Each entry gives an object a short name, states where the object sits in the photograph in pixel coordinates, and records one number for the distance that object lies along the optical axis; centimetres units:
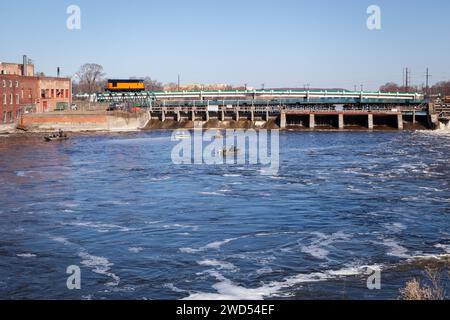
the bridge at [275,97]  13612
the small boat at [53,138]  9062
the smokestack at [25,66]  13412
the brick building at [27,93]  10288
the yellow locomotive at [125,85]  13550
